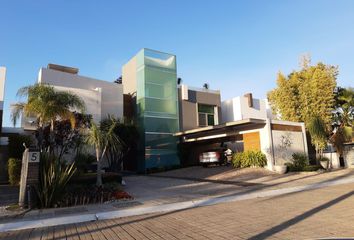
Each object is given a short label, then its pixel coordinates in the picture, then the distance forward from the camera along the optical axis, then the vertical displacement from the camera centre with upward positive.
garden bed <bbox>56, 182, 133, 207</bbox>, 9.06 -1.08
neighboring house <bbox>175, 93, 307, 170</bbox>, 18.00 +1.63
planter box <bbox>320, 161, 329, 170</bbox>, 18.97 -0.52
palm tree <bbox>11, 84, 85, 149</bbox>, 13.56 +2.88
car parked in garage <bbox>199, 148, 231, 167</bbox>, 20.50 +0.16
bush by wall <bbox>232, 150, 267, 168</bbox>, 17.81 -0.06
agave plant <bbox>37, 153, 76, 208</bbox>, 8.70 -0.53
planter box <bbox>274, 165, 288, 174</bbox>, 16.75 -0.68
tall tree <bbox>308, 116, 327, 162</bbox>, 19.59 +1.65
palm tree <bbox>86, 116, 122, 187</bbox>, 11.44 +0.92
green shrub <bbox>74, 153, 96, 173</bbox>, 15.79 +0.18
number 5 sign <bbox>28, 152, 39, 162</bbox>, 8.79 +0.23
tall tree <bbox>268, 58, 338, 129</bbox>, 21.89 +4.99
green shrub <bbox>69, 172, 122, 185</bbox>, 11.74 -0.68
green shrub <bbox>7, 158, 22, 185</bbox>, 11.44 -0.20
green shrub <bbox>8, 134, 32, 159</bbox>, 14.57 +1.02
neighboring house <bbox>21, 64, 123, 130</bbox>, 21.86 +6.15
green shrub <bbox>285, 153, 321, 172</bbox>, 17.41 -0.45
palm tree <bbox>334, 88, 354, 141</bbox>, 22.45 +3.63
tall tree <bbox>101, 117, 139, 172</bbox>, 21.21 +1.70
